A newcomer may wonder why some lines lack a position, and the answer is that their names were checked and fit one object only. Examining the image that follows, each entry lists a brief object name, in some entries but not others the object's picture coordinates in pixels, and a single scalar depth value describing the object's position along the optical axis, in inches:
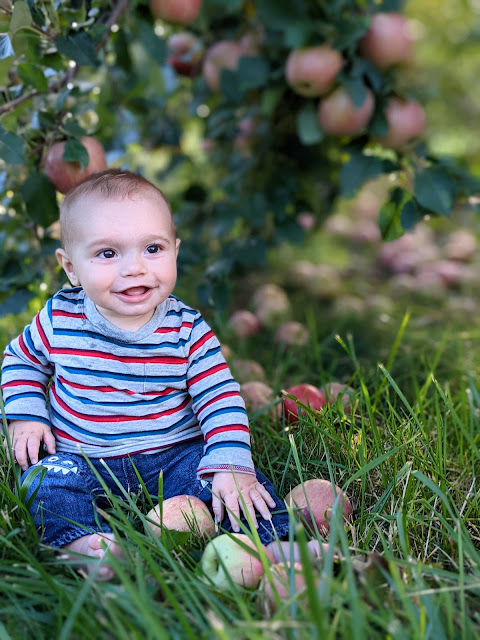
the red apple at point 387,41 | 70.5
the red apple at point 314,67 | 69.4
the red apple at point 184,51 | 87.8
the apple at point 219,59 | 81.5
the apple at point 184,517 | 41.9
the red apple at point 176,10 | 70.7
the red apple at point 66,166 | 58.4
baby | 45.1
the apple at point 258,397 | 59.4
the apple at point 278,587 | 34.3
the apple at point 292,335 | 81.7
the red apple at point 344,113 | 71.6
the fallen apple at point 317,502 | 43.1
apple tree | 58.3
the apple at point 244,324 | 85.7
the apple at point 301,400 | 55.4
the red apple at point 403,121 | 71.8
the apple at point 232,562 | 37.8
